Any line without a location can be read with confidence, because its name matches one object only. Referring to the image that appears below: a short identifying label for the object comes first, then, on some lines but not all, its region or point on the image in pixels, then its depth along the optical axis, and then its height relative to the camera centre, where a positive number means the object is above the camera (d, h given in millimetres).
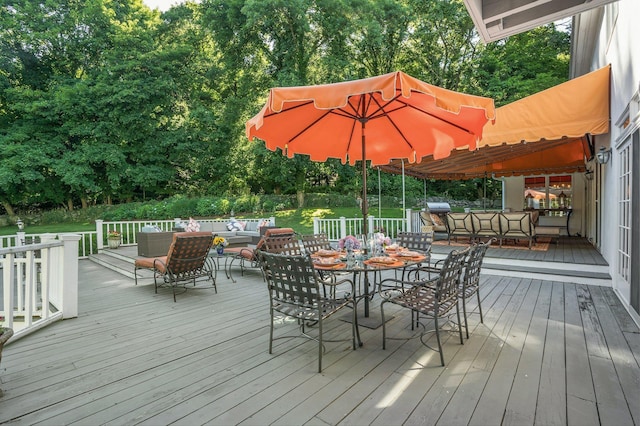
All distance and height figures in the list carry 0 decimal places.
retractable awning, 5402 +1607
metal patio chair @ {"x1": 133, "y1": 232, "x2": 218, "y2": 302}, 4805 -767
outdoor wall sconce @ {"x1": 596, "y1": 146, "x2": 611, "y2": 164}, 5547 +932
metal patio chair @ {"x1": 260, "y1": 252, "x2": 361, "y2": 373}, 2596 -699
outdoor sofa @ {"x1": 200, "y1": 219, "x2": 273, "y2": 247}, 8930 -601
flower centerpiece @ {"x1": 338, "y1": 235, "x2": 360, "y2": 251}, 3582 -387
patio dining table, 3060 -533
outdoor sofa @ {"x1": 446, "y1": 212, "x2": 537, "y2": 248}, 7215 -388
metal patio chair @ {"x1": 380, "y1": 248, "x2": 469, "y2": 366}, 2695 -824
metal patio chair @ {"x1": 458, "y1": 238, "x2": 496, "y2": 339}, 3162 -676
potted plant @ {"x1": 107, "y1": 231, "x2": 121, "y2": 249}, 9542 -838
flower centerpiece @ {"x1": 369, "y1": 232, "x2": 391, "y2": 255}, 3674 -397
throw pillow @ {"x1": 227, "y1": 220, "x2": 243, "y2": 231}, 10023 -494
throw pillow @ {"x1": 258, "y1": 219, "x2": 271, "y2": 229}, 9353 -390
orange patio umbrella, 2754 +1056
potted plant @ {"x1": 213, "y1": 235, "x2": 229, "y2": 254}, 7166 -747
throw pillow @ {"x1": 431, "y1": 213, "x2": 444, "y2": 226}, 8844 -282
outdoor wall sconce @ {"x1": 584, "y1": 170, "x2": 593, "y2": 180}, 8969 +975
